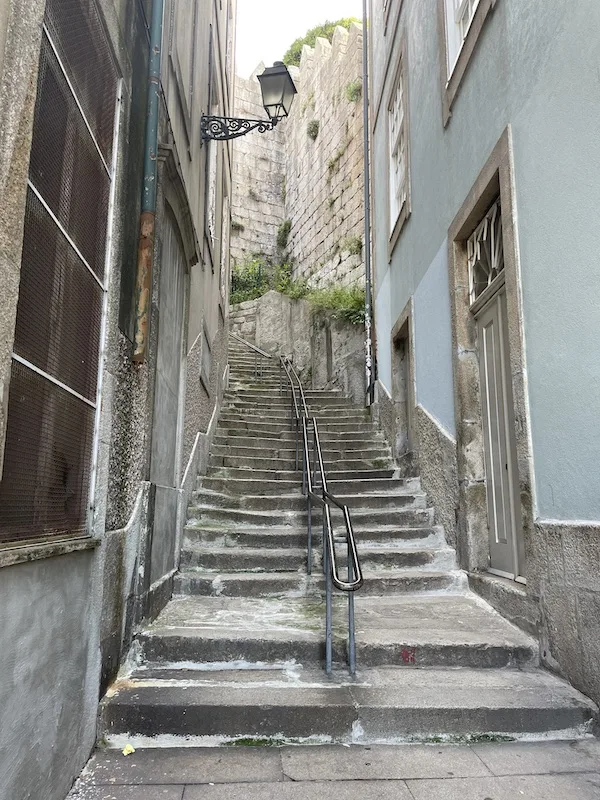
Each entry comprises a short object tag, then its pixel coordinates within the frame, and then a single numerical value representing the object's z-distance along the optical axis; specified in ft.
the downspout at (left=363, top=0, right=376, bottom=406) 28.32
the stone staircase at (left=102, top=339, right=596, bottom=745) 8.77
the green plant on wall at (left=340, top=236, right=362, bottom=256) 46.47
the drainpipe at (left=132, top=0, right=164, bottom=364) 10.32
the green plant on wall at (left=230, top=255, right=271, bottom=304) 61.46
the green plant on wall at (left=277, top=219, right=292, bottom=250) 66.44
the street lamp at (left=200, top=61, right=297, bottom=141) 18.16
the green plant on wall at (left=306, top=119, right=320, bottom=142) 58.54
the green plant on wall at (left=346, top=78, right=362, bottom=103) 49.37
